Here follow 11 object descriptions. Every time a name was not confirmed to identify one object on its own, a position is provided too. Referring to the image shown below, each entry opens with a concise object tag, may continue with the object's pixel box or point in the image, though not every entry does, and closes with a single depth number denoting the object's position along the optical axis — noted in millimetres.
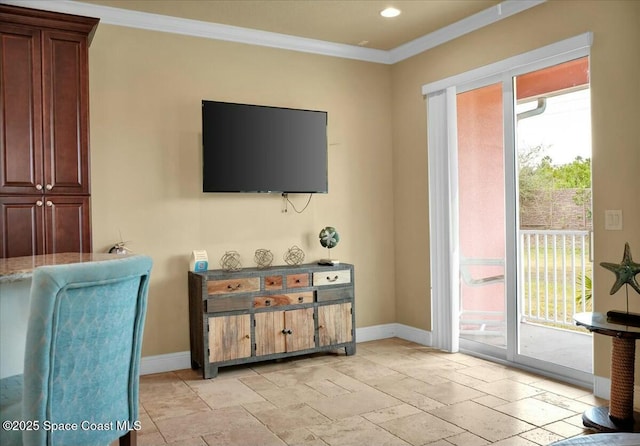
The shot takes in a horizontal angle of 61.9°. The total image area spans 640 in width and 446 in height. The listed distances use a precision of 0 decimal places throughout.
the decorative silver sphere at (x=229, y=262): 4449
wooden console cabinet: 4031
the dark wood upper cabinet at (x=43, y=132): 3254
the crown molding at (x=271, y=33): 3906
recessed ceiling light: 4113
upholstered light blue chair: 1450
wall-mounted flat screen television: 4273
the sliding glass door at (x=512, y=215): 3844
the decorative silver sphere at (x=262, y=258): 4582
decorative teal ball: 4691
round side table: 2911
